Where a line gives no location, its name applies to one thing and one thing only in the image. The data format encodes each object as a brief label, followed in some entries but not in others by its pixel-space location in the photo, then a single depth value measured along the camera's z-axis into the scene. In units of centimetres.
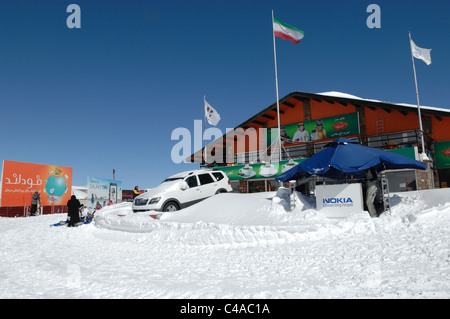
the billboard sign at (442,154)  2025
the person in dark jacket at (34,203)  2186
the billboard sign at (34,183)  2238
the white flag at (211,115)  2444
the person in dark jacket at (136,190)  1902
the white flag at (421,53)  2072
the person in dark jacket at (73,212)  1424
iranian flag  1933
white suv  1274
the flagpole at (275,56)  2048
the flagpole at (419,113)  1865
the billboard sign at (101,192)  1938
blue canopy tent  1046
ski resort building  1973
